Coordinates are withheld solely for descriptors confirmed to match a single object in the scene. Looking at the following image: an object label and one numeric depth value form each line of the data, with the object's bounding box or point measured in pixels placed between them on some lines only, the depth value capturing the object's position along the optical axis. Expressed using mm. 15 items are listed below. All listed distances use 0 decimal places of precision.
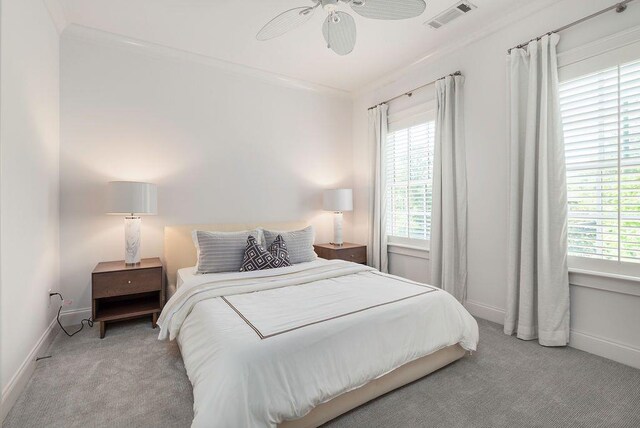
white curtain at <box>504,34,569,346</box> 2541
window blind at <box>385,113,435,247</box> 3757
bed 1413
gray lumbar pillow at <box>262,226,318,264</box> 3399
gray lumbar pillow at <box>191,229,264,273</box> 2977
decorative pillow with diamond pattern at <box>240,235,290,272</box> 3027
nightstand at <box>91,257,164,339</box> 2777
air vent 2744
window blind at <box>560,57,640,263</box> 2248
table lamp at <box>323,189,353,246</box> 4297
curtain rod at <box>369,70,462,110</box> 3336
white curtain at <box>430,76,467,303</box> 3322
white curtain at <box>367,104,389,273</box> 4238
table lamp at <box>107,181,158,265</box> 2871
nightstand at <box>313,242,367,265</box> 4102
